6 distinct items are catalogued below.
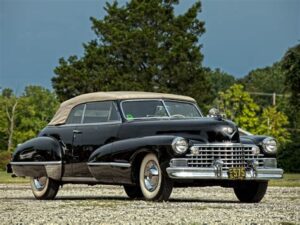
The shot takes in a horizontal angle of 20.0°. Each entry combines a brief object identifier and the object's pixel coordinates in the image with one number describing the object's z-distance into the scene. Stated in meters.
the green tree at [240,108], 77.56
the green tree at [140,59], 66.19
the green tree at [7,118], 93.64
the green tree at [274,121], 85.00
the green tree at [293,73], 50.56
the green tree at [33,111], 96.39
